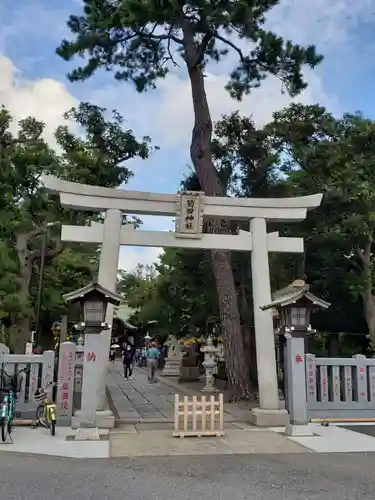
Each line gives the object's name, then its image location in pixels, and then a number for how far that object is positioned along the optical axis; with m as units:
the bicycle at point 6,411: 8.33
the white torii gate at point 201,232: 11.23
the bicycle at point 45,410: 9.12
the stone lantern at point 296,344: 9.52
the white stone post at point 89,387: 8.85
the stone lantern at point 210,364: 16.92
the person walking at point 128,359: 22.93
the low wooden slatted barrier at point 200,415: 9.12
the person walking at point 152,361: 20.56
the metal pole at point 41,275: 18.75
